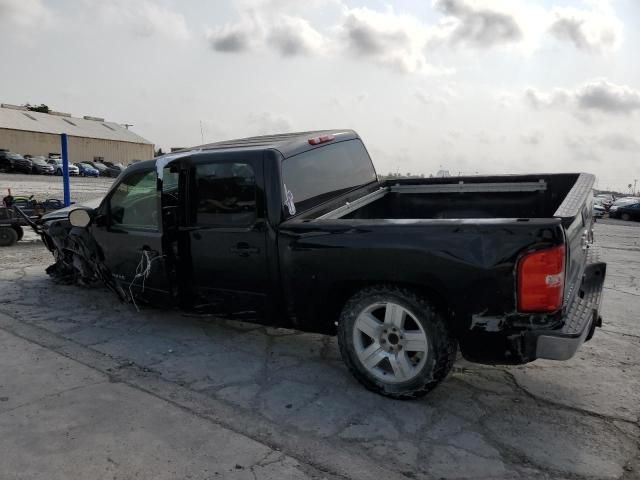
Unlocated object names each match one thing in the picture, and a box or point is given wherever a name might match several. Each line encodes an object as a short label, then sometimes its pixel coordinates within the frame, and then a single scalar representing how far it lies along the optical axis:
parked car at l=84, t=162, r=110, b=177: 46.81
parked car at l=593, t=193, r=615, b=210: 35.67
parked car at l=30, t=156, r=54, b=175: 37.62
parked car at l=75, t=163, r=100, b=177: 43.47
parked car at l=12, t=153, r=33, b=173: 36.34
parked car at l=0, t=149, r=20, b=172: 36.12
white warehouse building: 51.03
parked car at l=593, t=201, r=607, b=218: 30.95
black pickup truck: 2.95
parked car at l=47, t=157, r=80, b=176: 38.97
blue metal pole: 10.85
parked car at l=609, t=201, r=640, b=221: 31.67
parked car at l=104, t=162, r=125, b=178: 47.62
